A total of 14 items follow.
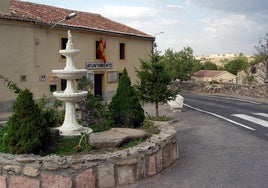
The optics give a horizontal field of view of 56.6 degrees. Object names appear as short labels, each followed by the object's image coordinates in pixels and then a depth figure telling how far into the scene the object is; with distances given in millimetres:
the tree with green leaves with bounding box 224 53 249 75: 58295
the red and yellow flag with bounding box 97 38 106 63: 17942
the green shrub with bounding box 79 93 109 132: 7044
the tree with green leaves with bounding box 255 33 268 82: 25906
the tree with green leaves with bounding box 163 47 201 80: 38825
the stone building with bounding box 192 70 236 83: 52600
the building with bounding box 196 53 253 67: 91327
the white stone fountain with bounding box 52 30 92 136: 6222
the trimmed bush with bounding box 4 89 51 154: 4914
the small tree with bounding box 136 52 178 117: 11072
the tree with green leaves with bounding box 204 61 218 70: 65009
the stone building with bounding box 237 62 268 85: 28985
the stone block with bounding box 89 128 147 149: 5310
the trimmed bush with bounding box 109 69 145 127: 6801
